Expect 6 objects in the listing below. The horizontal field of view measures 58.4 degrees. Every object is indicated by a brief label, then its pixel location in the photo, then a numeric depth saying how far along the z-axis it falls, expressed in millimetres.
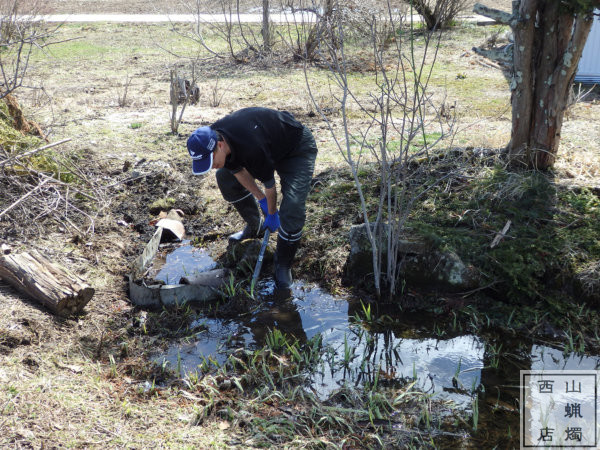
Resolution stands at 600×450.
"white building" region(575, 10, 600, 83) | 9758
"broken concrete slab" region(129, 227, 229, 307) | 4684
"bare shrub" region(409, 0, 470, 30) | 13438
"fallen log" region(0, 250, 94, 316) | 4121
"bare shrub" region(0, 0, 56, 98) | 10125
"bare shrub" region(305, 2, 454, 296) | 4340
